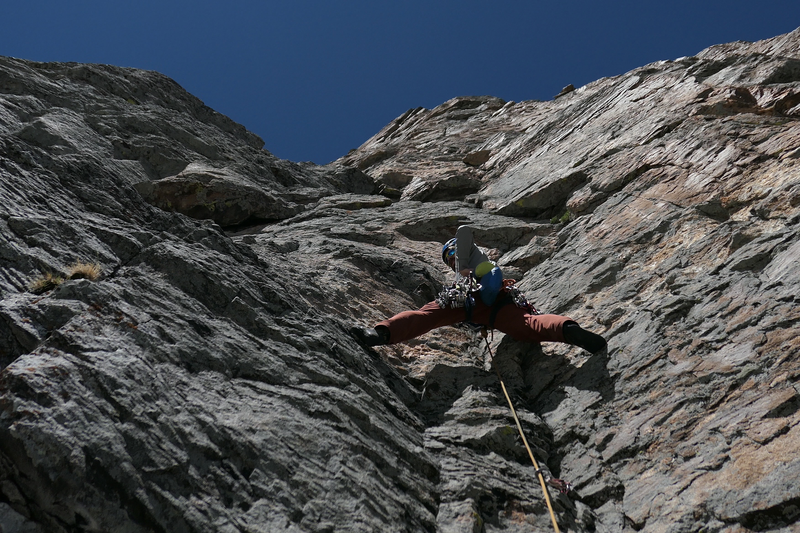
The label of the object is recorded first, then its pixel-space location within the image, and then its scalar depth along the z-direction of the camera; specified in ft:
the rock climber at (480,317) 24.20
